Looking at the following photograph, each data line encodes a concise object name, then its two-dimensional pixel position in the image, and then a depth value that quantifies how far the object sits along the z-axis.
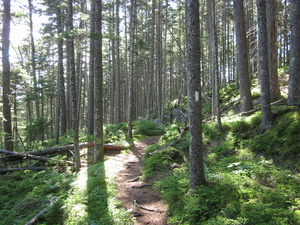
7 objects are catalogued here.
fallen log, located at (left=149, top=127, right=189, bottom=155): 9.86
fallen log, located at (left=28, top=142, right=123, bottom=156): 10.76
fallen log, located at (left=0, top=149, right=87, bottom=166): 9.45
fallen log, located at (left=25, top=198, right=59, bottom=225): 4.83
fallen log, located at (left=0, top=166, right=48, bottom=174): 9.23
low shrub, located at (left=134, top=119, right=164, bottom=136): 16.11
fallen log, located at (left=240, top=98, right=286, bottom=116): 9.45
